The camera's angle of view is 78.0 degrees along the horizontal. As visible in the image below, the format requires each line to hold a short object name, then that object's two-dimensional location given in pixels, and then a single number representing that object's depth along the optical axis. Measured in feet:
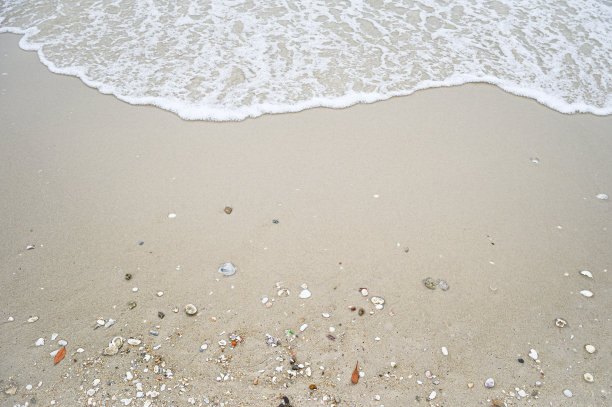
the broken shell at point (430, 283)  10.93
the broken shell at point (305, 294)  10.69
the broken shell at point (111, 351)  9.35
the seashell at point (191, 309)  10.23
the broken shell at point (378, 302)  10.48
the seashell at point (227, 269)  11.20
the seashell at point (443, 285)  10.92
